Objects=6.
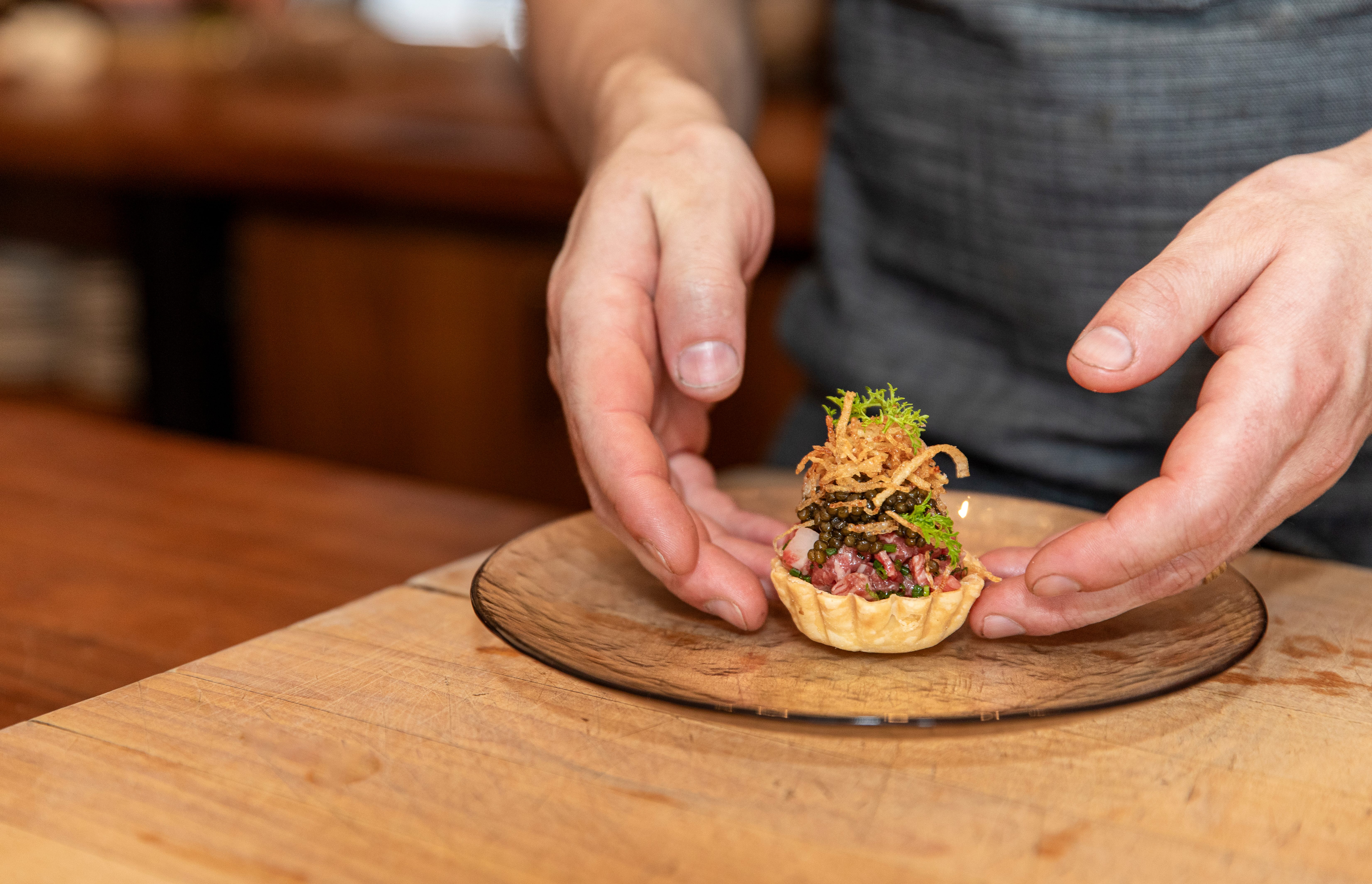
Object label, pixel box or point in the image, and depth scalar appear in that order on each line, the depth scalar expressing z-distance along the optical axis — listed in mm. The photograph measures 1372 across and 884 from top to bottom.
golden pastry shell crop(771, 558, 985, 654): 613
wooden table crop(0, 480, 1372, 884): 528
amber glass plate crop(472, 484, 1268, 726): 575
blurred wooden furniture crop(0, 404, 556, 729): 665
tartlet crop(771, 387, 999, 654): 616
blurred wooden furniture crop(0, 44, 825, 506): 1397
